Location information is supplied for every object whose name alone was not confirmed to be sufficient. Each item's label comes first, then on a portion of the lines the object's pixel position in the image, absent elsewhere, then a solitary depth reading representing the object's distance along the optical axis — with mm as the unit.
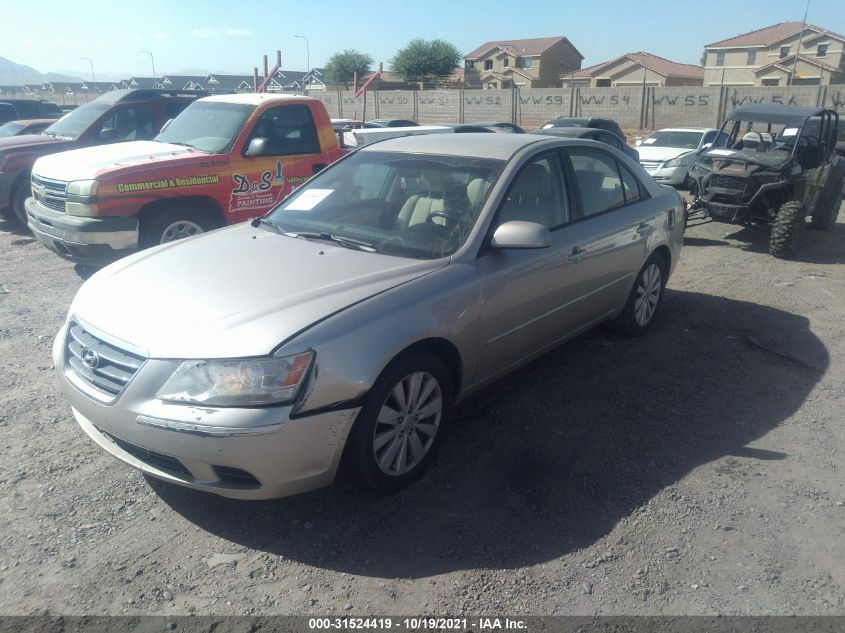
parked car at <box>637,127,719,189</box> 13727
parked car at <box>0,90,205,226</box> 9352
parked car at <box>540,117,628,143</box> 15742
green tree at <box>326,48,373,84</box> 69562
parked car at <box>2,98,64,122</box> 16312
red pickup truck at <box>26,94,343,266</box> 6457
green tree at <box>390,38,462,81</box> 67750
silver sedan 2771
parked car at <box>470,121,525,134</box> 15291
